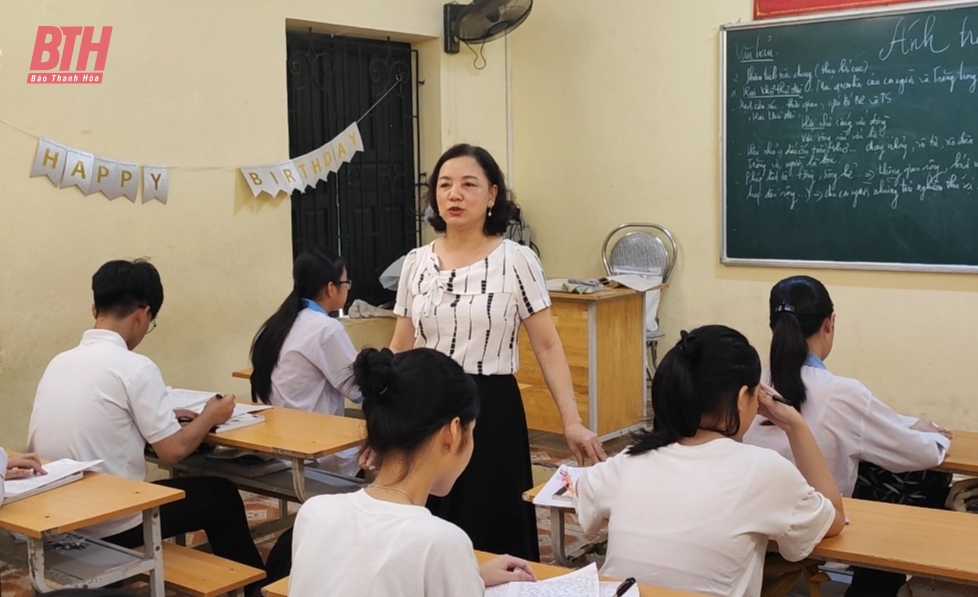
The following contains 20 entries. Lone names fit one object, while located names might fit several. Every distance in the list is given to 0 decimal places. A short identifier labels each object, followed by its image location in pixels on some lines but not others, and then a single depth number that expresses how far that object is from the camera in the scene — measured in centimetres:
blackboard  467
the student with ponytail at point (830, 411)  252
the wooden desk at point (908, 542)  184
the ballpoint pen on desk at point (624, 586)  170
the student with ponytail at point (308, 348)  335
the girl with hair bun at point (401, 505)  143
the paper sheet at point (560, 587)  170
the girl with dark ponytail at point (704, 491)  180
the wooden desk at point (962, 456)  258
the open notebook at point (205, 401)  306
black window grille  529
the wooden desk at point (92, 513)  215
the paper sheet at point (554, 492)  224
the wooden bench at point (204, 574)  253
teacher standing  256
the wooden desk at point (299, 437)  275
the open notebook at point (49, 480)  232
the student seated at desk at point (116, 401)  265
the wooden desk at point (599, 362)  498
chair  566
